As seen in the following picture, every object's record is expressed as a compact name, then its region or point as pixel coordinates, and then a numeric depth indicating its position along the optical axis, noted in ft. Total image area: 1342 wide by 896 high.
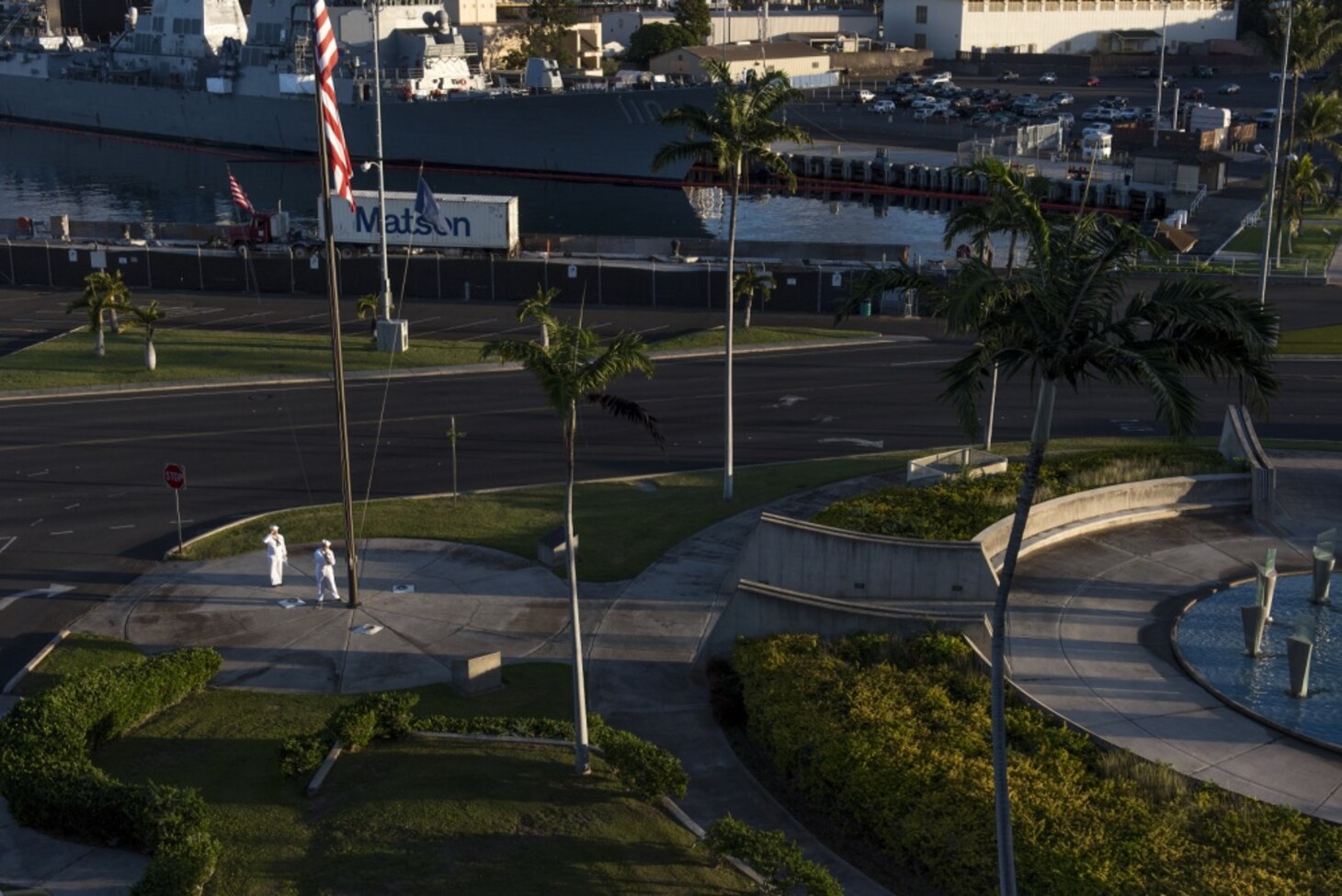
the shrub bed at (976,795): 58.75
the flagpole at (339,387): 88.98
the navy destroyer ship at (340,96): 373.40
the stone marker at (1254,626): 81.51
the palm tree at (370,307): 171.53
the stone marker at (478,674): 81.82
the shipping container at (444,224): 223.30
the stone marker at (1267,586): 83.51
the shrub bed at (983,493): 96.37
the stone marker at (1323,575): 88.43
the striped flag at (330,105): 88.94
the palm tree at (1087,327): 49.98
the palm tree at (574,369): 64.95
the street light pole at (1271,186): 144.25
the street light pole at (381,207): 162.20
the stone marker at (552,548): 101.76
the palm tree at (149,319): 151.94
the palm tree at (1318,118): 256.11
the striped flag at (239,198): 207.13
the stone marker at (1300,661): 75.72
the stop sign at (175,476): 102.91
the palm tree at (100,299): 157.79
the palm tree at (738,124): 109.91
